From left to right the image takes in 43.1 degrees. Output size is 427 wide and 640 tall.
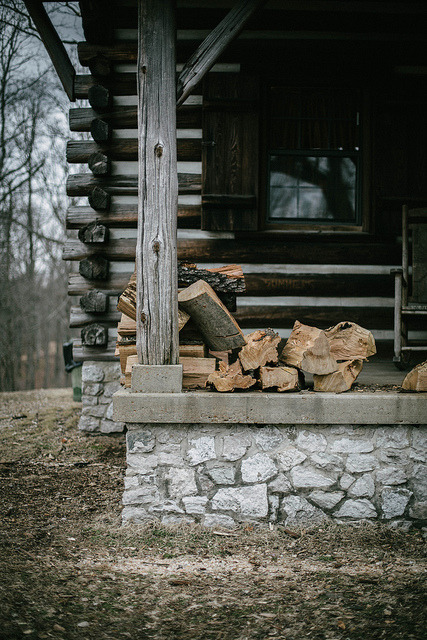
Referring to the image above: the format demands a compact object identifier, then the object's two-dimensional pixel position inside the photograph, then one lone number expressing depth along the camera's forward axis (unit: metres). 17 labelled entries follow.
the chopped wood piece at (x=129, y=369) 3.48
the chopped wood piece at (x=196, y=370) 3.47
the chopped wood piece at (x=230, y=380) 3.28
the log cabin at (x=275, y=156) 4.99
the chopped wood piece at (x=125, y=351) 3.62
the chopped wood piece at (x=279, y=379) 3.29
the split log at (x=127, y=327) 3.56
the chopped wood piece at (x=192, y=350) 3.49
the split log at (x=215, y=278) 3.52
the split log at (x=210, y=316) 3.27
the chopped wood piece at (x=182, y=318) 3.36
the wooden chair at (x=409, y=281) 4.57
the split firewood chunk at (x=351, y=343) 3.47
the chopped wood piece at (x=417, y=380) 3.30
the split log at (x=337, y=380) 3.34
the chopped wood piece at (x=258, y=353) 3.35
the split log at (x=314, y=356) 3.31
